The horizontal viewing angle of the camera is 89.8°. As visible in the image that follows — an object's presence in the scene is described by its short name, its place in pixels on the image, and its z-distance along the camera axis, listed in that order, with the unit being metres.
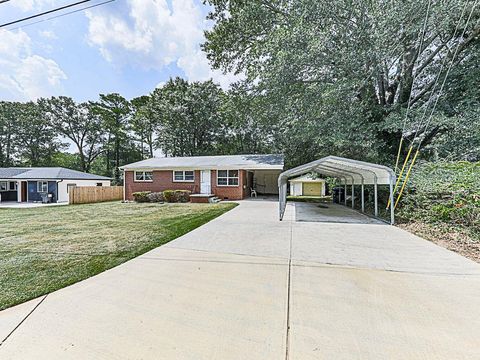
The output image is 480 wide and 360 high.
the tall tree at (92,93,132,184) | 31.88
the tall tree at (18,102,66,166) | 32.50
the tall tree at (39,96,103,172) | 32.53
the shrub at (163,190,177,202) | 16.05
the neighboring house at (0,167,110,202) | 19.66
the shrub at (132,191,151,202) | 16.36
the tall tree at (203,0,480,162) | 9.94
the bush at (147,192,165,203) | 16.34
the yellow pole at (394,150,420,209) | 8.20
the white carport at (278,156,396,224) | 7.62
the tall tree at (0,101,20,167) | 32.00
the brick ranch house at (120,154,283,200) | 16.41
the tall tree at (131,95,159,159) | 30.33
